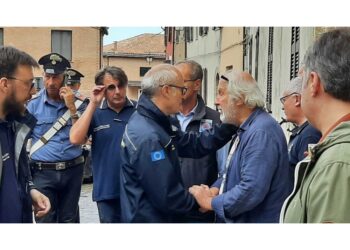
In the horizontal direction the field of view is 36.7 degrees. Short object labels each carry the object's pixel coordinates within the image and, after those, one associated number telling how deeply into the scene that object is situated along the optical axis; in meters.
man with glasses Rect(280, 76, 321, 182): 2.71
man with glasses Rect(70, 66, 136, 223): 3.17
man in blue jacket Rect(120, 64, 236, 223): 2.20
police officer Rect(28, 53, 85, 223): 3.73
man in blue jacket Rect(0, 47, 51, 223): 2.14
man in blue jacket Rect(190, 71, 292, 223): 2.15
